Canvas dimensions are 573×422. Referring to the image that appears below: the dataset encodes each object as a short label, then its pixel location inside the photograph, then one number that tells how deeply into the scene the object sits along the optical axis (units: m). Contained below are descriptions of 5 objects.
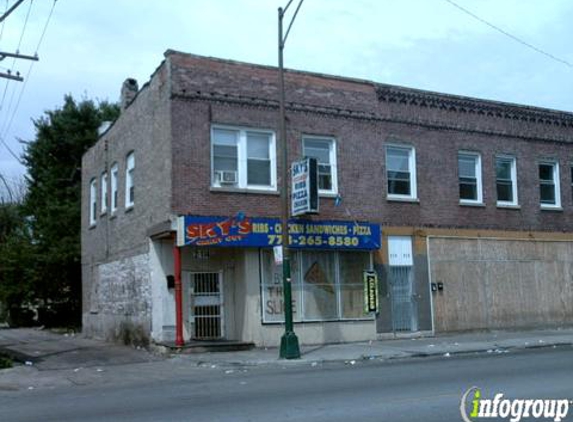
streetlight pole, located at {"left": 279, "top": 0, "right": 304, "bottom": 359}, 16.48
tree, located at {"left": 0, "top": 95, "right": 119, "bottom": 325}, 32.38
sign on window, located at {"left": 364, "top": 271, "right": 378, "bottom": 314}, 21.09
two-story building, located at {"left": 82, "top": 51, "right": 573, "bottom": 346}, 19.47
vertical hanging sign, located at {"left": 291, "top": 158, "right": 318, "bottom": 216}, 18.83
